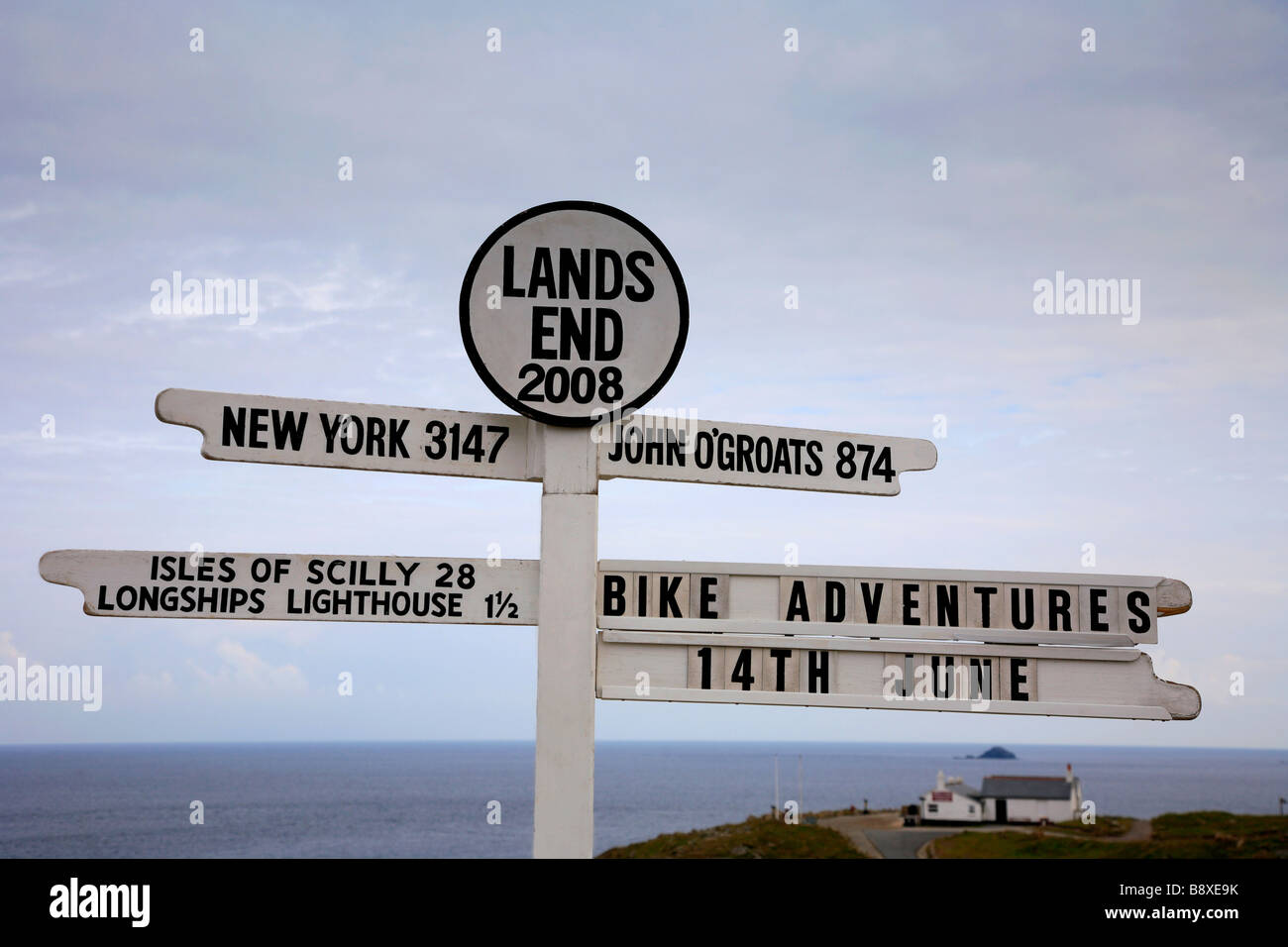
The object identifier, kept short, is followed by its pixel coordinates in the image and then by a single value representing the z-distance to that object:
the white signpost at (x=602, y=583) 4.99
